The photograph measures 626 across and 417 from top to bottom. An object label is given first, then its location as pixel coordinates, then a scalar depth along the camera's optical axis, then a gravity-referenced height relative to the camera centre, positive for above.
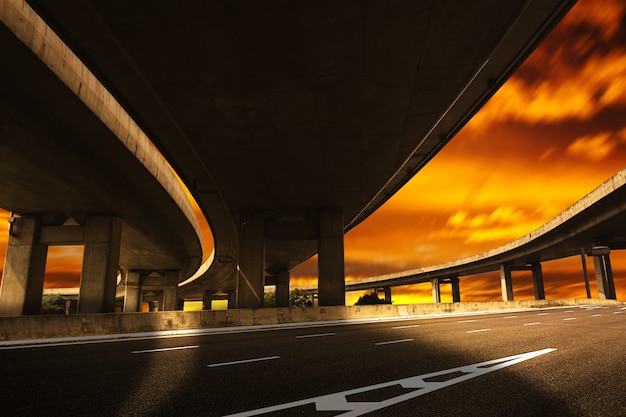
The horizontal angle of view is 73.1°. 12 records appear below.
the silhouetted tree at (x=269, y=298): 109.97 +0.98
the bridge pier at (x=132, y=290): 60.94 +1.93
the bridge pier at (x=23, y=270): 26.67 +2.20
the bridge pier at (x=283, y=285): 67.50 +2.65
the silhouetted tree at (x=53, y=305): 101.00 -0.06
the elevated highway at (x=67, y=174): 13.80 +6.56
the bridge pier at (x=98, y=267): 27.19 +2.33
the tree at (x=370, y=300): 53.56 +0.06
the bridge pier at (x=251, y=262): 31.31 +2.98
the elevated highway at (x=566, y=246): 37.91 +6.60
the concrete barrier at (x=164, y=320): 15.45 -0.78
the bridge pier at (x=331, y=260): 30.80 +3.01
